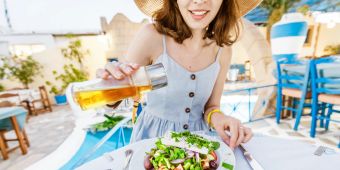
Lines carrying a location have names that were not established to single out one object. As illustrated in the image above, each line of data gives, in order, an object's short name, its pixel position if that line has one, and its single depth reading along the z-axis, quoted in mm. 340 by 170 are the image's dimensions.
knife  632
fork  630
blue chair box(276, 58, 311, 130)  2857
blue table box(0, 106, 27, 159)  3223
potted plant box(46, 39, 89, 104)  8594
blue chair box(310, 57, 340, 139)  2381
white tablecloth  650
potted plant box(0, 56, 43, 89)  7664
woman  1113
